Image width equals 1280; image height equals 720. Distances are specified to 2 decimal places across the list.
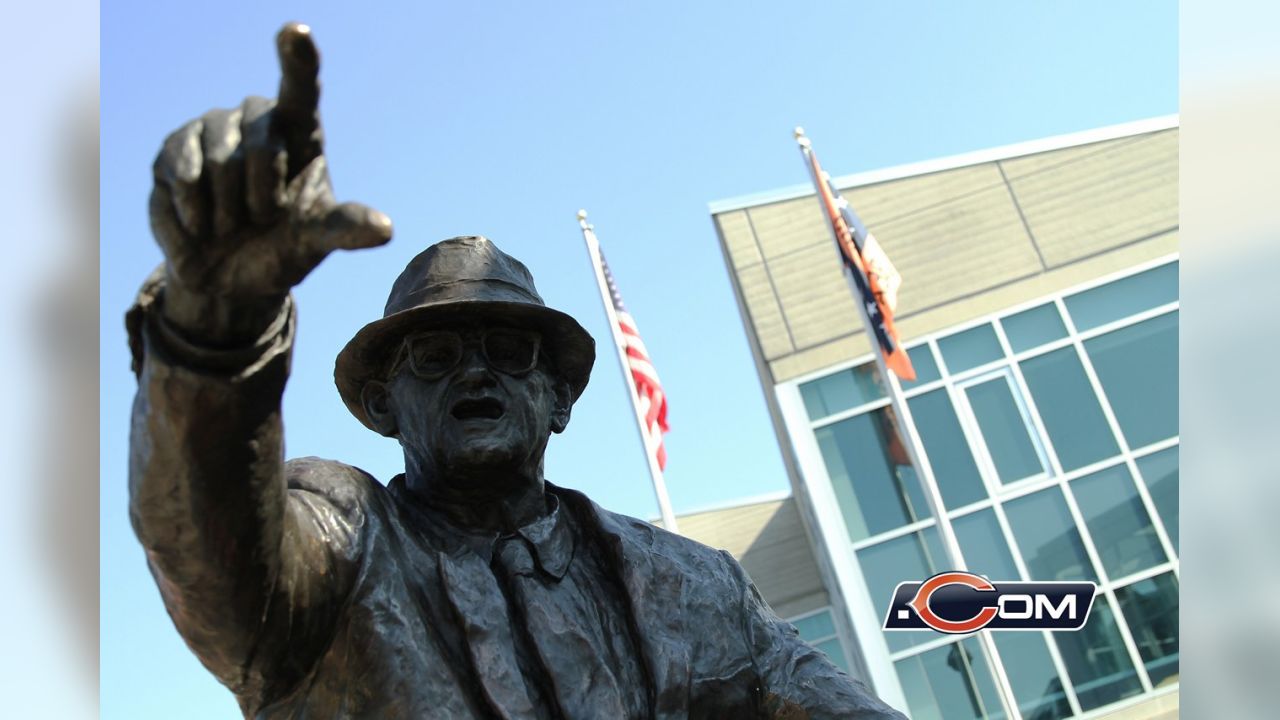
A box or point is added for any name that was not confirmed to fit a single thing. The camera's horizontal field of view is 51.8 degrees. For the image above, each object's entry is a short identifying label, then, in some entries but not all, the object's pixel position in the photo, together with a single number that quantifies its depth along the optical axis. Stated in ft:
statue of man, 5.68
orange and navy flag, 54.70
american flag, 53.09
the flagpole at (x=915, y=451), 55.72
